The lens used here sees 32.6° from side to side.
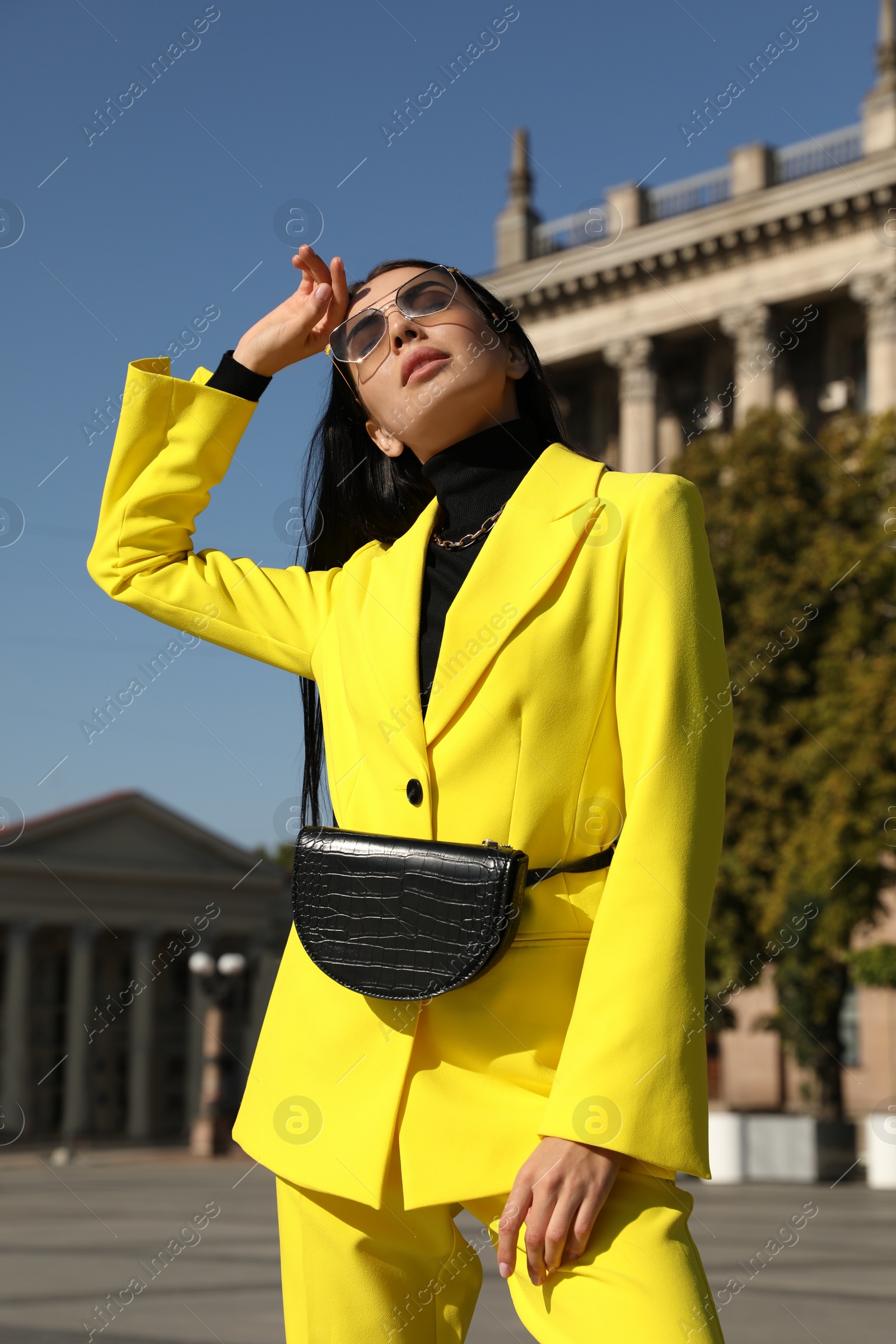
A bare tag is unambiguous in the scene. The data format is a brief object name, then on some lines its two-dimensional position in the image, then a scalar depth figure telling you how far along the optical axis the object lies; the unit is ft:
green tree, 68.69
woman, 6.91
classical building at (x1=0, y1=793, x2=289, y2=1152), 180.86
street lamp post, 111.45
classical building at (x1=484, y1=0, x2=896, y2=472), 110.93
